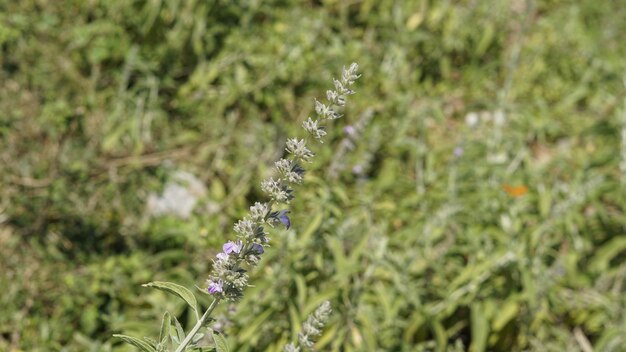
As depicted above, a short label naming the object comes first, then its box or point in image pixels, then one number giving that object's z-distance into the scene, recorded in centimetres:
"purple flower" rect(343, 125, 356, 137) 409
